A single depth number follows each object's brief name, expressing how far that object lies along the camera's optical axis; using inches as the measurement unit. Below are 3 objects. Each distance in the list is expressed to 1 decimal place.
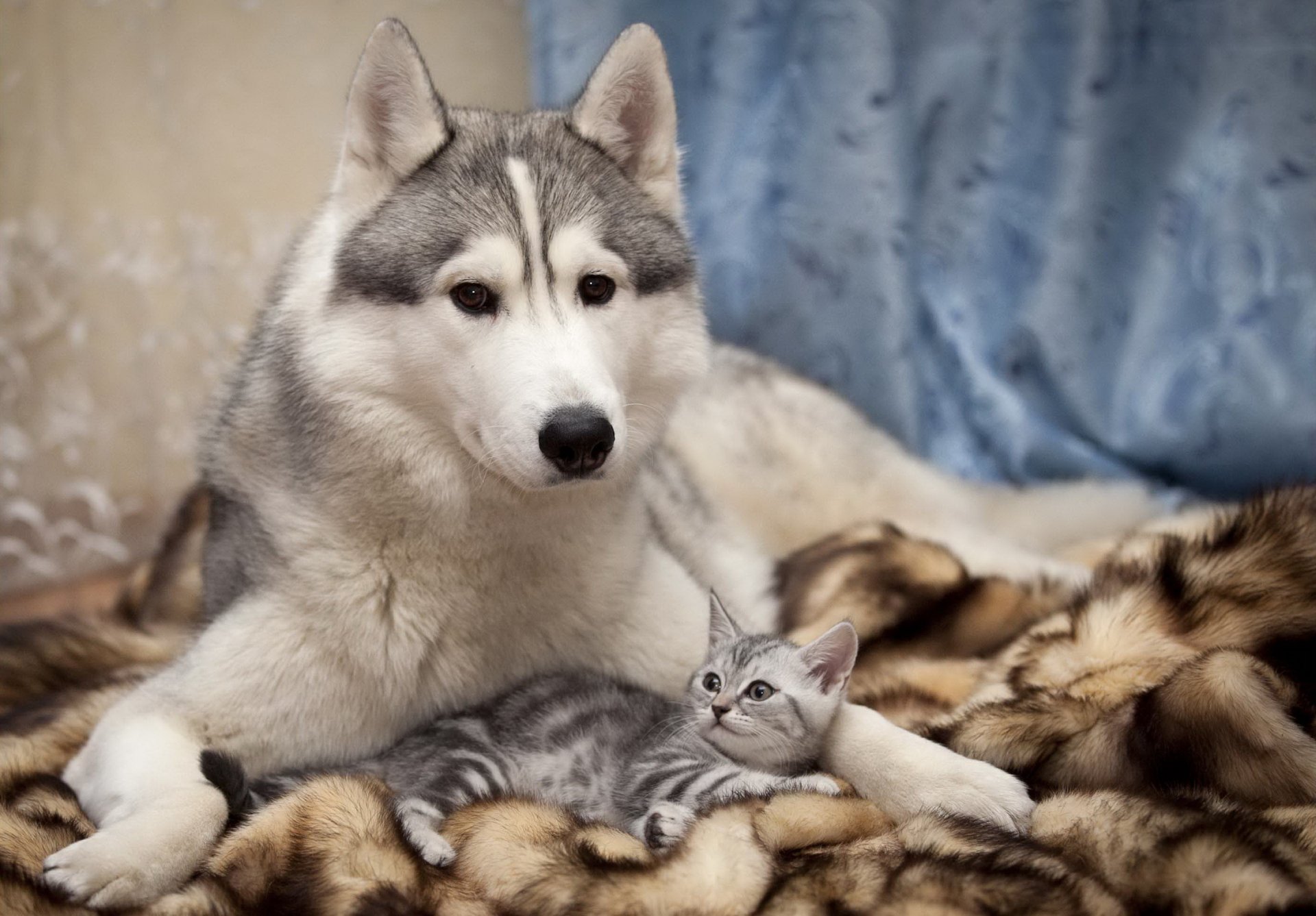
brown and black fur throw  39.3
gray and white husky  42.7
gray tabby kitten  43.4
